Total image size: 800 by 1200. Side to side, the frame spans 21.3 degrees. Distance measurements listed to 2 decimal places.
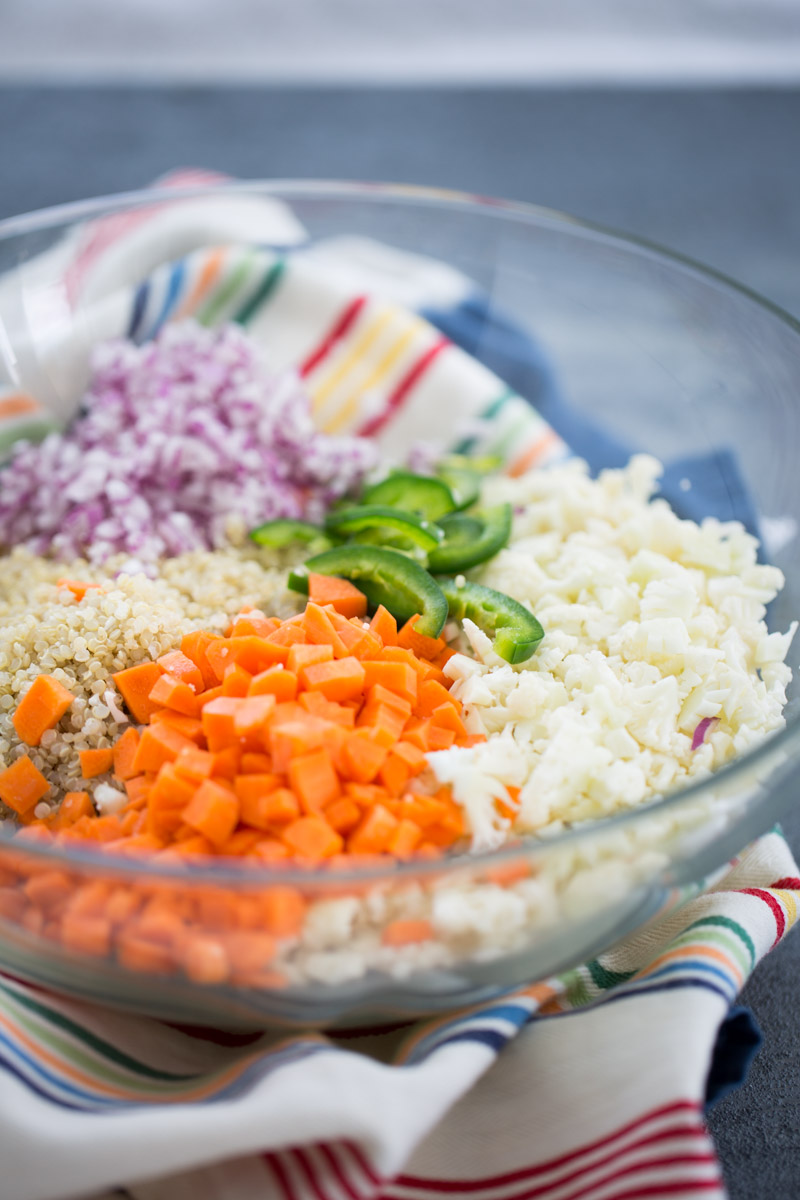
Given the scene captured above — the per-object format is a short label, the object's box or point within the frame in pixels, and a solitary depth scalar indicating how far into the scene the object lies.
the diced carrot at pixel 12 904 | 0.37
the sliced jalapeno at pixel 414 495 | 0.47
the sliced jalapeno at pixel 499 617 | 0.42
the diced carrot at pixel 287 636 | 0.41
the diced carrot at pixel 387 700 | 0.40
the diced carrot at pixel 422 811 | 0.38
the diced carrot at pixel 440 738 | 0.40
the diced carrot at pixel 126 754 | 0.40
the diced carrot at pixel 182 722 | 0.40
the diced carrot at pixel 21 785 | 0.40
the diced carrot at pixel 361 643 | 0.41
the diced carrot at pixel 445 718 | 0.40
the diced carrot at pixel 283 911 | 0.35
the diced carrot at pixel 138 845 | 0.37
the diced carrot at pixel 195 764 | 0.38
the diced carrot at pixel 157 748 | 0.39
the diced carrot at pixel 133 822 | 0.38
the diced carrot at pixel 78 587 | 0.44
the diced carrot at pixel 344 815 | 0.38
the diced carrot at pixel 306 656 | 0.40
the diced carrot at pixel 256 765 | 0.38
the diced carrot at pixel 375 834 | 0.37
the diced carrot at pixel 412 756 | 0.39
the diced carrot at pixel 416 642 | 0.43
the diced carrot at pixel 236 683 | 0.40
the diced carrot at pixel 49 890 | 0.36
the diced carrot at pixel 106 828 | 0.39
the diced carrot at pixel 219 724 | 0.39
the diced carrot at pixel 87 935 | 0.36
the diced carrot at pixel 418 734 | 0.39
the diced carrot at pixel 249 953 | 0.36
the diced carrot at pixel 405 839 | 0.37
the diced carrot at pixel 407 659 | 0.41
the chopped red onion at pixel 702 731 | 0.41
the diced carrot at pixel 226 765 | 0.38
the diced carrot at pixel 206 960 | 0.36
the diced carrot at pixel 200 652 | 0.41
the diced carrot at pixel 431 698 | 0.41
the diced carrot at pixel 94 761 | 0.40
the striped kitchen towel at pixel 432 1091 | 0.36
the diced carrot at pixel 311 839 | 0.37
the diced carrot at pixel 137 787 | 0.39
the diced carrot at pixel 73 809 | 0.40
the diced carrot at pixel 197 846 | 0.37
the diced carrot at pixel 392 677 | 0.40
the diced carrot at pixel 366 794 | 0.38
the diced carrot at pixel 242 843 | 0.38
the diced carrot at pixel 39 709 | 0.41
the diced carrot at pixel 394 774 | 0.38
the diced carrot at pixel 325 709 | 0.39
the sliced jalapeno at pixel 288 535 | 0.46
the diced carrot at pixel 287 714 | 0.38
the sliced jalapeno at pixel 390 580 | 0.43
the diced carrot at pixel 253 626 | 0.42
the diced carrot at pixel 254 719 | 0.38
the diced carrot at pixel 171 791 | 0.38
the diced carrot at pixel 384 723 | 0.39
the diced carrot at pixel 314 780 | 0.37
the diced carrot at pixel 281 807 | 0.37
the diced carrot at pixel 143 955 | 0.36
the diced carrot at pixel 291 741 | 0.38
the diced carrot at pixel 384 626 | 0.42
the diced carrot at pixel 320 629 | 0.41
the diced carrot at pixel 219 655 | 0.41
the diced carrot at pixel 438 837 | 0.38
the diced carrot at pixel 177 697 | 0.40
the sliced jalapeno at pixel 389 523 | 0.45
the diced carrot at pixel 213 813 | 0.37
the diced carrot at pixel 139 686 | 0.41
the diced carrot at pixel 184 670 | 0.41
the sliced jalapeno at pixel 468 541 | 0.45
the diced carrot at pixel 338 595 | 0.43
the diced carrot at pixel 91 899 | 0.35
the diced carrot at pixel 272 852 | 0.37
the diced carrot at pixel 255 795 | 0.38
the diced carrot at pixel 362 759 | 0.38
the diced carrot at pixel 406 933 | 0.36
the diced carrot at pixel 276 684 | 0.39
